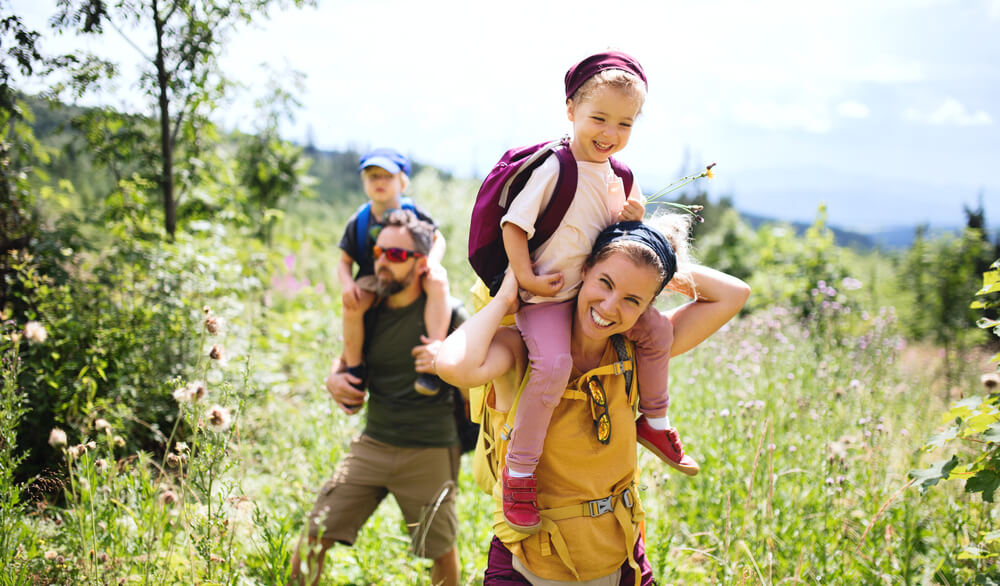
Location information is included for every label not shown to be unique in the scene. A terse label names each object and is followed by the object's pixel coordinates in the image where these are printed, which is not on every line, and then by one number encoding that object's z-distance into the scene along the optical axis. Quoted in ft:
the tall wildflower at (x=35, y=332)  6.09
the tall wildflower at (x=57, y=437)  6.08
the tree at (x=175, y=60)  11.23
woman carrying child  5.49
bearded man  9.34
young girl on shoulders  5.64
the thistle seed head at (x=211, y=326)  6.13
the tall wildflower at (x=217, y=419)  5.91
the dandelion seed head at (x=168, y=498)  6.90
